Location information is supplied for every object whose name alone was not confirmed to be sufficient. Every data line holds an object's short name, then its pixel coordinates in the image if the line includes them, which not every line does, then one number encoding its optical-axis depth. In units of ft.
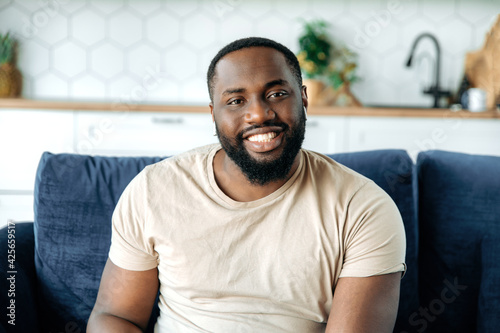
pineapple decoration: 9.57
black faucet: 10.00
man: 3.73
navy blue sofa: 4.50
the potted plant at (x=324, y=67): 9.94
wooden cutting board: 9.52
